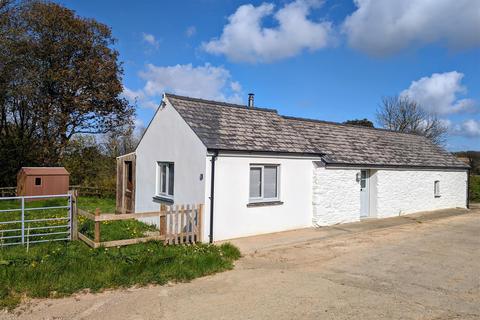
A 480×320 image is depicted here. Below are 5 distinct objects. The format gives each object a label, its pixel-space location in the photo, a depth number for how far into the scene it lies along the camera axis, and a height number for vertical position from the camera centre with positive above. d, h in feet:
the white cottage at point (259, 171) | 38.75 -0.63
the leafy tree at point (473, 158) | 123.49 +3.27
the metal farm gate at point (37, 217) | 34.14 -6.67
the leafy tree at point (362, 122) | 159.06 +18.14
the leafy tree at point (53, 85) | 86.89 +18.59
